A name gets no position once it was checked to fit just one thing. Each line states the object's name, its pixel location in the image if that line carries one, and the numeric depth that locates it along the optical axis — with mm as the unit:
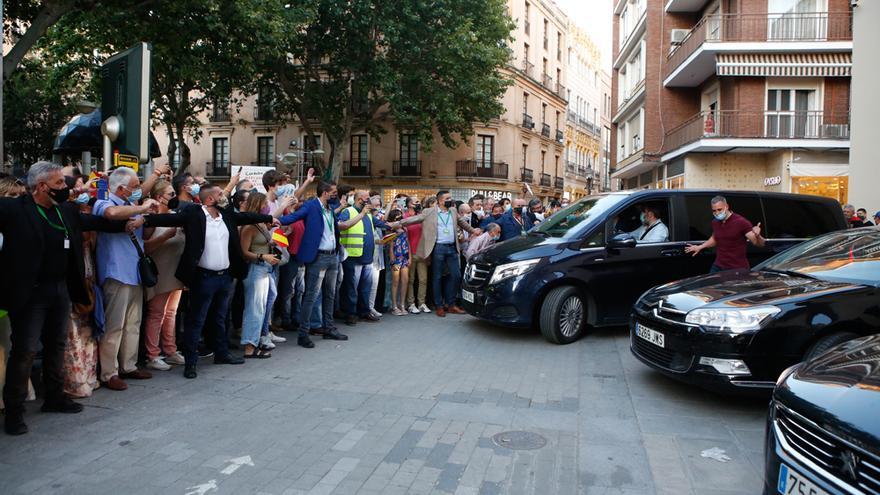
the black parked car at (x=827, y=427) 2439
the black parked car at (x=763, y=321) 5090
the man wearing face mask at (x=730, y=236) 7770
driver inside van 8633
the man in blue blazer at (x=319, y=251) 7754
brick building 21938
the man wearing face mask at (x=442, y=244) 10469
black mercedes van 8094
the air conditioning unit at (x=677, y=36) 26453
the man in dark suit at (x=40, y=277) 4492
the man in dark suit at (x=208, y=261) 6215
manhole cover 4550
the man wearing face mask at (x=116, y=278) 5836
